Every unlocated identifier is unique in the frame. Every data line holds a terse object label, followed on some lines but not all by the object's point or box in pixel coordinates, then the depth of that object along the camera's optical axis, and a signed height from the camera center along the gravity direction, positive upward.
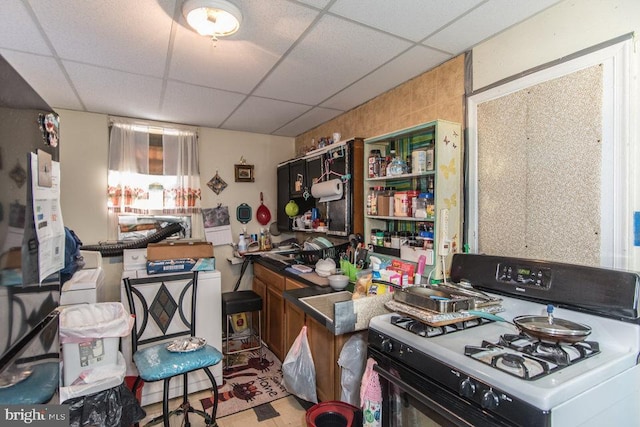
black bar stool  2.73 -0.85
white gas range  0.88 -0.49
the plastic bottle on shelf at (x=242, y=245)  3.62 -0.41
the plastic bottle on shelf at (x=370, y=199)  2.42 +0.08
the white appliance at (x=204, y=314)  2.35 -0.79
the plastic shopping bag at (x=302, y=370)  2.08 -1.08
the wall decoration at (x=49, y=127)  0.89 +0.25
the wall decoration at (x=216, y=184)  3.67 +0.31
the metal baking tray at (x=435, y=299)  1.24 -0.38
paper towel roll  2.67 +0.18
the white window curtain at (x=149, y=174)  3.17 +0.39
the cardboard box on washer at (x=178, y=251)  2.40 -0.32
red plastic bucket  1.64 -1.09
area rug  2.25 -1.40
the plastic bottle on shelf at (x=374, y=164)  2.36 +0.35
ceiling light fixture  1.41 +0.93
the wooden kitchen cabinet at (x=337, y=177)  2.61 +0.30
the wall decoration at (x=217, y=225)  3.62 -0.17
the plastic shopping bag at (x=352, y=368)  1.71 -0.87
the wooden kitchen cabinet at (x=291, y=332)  1.91 -0.90
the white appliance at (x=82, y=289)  1.83 -0.47
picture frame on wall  3.81 +0.46
